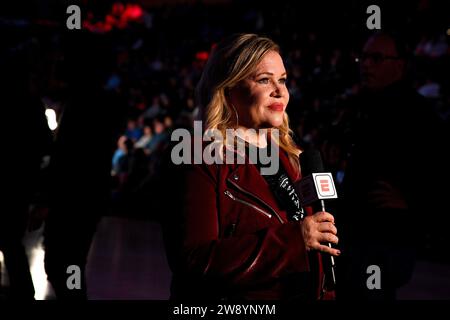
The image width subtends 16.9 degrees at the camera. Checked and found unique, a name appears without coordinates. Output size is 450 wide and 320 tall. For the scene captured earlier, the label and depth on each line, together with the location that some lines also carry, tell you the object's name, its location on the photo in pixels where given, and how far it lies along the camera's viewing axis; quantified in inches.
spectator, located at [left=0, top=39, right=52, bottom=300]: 339.0
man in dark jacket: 265.9
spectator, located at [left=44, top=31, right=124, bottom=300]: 317.3
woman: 179.9
